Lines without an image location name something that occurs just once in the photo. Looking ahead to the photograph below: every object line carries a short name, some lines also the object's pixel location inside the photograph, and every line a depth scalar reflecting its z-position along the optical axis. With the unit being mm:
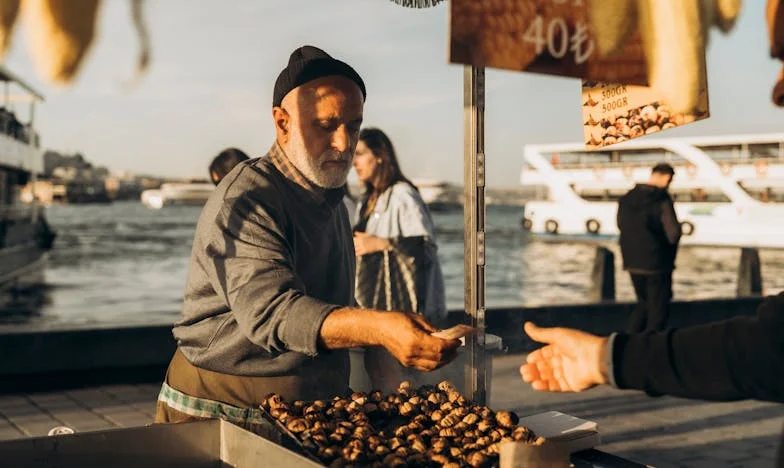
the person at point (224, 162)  6164
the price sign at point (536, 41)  1844
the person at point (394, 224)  5562
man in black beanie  2307
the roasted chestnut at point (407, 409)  2406
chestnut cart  2066
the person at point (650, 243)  8906
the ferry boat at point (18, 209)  26812
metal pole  2625
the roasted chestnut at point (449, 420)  2277
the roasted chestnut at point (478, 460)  1988
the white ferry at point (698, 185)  59000
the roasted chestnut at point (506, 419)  2223
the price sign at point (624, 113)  2266
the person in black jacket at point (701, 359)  1533
